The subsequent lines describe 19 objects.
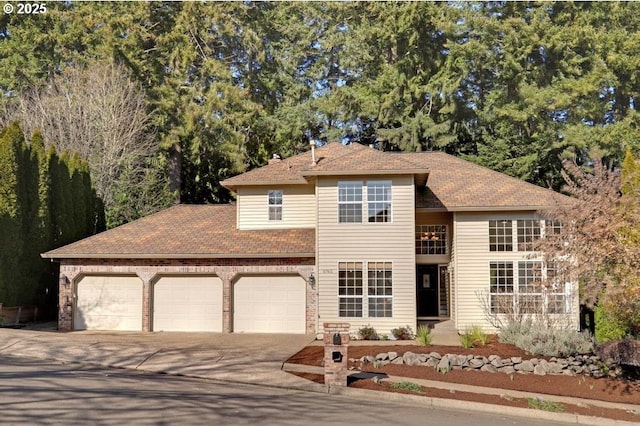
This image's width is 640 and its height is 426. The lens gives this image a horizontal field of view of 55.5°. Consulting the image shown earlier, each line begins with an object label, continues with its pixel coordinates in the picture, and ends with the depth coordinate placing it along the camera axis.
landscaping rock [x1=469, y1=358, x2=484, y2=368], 14.16
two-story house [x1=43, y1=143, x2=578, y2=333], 18.55
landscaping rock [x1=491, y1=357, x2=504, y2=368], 14.16
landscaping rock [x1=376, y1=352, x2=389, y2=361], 14.62
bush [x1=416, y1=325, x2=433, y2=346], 16.16
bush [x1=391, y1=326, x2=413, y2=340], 18.00
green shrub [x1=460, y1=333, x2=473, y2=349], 15.76
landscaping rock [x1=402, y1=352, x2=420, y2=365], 14.35
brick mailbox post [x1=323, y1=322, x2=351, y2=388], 12.35
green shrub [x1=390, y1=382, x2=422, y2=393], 12.27
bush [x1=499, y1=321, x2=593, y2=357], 15.20
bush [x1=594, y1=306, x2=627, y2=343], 16.58
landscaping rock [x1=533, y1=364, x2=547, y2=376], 13.98
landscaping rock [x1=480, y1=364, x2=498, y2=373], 14.05
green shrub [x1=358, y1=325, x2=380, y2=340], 18.03
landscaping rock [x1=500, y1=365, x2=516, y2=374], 13.98
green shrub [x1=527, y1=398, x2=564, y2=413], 11.23
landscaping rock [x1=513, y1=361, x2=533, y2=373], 14.08
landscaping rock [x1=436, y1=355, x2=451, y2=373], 13.74
